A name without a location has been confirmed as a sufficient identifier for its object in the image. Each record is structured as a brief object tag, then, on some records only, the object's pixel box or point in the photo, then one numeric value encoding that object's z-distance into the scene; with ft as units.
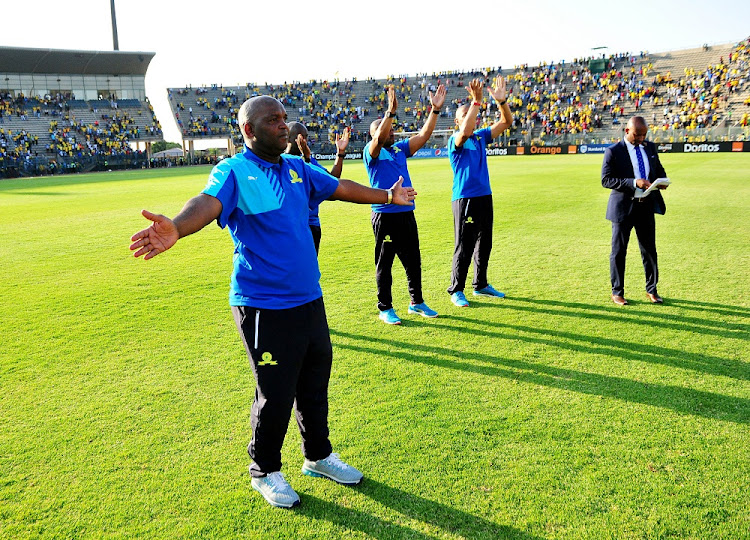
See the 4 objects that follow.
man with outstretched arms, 9.69
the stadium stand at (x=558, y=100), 131.03
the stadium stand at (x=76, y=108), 152.15
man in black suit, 21.29
